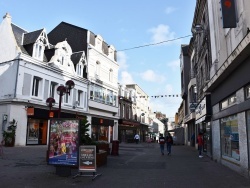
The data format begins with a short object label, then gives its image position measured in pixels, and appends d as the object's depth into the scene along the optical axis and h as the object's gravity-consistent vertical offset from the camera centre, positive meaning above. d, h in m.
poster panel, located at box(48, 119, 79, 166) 8.88 -0.50
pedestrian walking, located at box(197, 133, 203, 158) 16.73 -0.83
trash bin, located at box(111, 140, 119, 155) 17.23 -1.23
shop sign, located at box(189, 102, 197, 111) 25.09 +2.45
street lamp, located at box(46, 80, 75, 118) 12.06 +1.96
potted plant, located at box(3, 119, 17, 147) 20.79 -0.57
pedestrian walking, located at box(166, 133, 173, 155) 18.86 -0.90
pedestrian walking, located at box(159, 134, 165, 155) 19.08 -0.86
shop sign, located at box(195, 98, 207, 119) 17.07 +1.56
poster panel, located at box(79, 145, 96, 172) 8.79 -1.01
